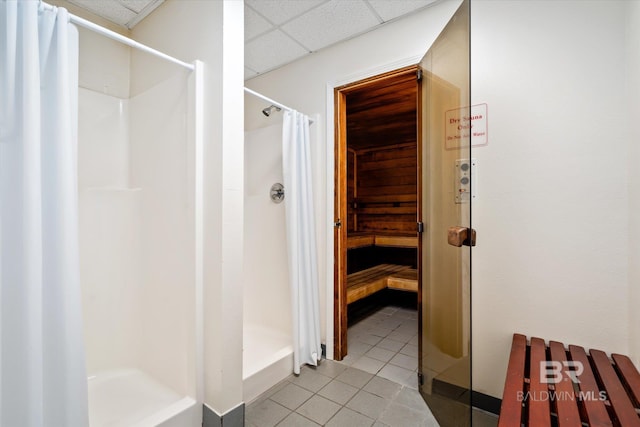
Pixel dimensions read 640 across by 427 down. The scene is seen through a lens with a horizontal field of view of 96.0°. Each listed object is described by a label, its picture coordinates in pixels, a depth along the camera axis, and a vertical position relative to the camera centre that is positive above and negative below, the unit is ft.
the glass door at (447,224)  4.39 -0.26
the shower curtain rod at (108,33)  3.95 +2.62
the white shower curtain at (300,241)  6.91 -0.75
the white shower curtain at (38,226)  3.40 -0.18
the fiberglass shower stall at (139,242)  5.15 -0.64
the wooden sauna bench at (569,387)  3.15 -2.27
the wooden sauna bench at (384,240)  12.17 -1.32
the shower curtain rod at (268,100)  6.13 +2.52
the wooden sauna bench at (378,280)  9.00 -2.51
